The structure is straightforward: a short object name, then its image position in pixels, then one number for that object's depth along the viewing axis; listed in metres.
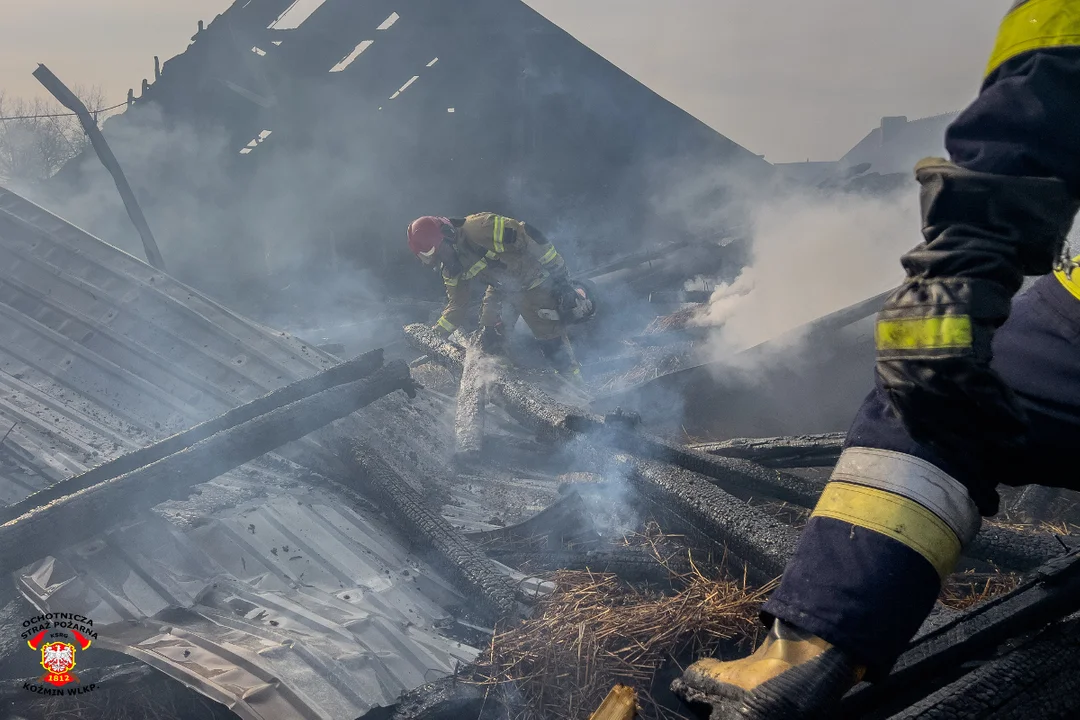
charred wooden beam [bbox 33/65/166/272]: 8.02
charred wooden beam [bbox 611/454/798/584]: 2.71
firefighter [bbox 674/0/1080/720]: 1.31
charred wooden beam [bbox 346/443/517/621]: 3.00
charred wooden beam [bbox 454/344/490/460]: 4.80
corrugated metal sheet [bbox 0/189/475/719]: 2.53
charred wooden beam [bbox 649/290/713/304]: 10.14
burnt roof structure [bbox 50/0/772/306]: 10.52
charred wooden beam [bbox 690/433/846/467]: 3.66
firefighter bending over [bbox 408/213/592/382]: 6.90
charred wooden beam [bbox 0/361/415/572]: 2.80
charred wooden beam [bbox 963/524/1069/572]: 2.53
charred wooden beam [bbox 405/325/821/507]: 3.35
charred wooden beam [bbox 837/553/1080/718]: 1.60
